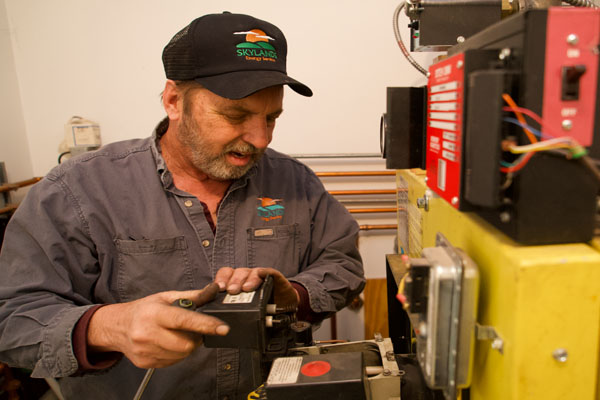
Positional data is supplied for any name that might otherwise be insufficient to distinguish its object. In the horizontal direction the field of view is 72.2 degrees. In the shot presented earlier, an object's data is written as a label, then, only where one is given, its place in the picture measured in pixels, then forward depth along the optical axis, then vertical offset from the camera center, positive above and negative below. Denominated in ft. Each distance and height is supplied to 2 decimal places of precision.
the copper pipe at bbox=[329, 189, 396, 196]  6.76 -1.17
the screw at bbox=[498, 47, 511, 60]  1.47 +0.21
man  2.83 -0.85
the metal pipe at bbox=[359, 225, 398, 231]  6.86 -1.77
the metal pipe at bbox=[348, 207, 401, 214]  6.81 -1.48
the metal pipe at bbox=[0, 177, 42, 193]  6.05 -0.75
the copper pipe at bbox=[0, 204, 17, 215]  6.01 -1.07
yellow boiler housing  1.37 -0.70
